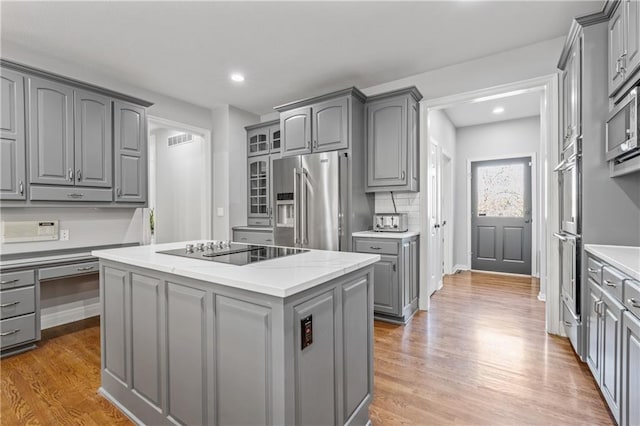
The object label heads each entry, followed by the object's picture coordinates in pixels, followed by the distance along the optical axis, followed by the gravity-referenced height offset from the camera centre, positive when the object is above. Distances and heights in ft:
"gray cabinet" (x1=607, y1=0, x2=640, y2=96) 5.57 +3.28
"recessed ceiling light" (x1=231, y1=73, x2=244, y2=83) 11.77 +5.20
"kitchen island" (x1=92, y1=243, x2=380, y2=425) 3.98 -1.95
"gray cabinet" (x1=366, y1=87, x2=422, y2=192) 11.19 +2.63
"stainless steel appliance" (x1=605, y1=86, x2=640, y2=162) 5.52 +1.57
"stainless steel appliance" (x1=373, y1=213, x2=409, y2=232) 11.85 -0.44
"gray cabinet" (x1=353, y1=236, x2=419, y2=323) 10.47 -2.23
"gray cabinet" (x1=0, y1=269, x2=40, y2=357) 8.17 -2.70
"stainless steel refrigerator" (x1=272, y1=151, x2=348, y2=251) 11.08 +0.41
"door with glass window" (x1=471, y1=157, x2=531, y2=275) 17.65 -0.25
